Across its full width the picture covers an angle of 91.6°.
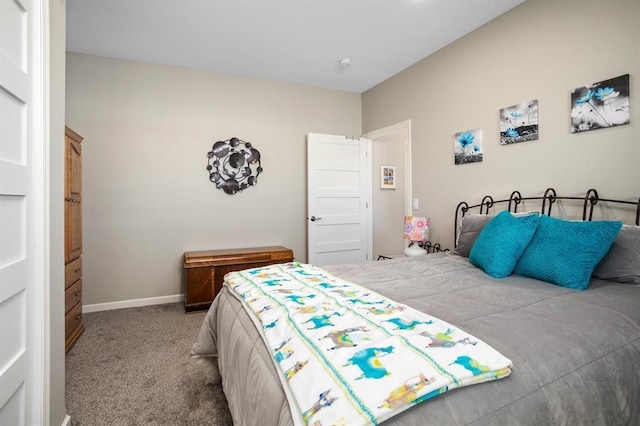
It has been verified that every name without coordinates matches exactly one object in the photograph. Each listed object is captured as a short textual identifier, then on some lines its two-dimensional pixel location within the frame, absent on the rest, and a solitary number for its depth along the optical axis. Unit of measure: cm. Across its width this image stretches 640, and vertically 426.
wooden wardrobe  243
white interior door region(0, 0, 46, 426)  106
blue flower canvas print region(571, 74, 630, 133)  193
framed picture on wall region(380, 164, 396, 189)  487
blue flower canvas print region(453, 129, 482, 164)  285
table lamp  317
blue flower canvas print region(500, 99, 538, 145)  241
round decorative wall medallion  377
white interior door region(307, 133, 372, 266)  408
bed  84
